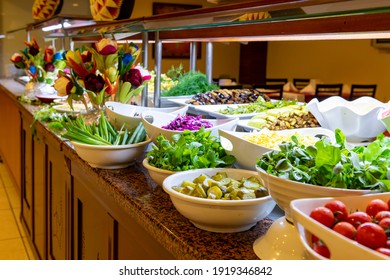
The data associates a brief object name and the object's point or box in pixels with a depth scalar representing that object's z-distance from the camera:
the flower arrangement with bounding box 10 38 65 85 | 3.89
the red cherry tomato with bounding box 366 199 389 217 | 0.87
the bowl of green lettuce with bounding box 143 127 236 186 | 1.42
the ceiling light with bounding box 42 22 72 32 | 3.68
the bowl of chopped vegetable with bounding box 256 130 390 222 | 0.98
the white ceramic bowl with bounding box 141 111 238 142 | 1.72
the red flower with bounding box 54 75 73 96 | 2.26
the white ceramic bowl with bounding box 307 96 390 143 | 1.71
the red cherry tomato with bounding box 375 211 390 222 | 0.82
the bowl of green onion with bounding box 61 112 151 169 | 1.73
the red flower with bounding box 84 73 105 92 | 2.21
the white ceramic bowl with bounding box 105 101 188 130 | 2.04
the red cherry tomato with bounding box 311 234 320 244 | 0.81
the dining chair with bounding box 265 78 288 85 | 8.35
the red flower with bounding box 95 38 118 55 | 2.19
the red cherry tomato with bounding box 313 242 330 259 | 0.77
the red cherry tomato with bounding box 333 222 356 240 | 0.77
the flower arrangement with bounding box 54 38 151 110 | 2.21
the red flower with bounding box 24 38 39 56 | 4.10
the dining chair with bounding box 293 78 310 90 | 8.23
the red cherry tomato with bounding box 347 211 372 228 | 0.81
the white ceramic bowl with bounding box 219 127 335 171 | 1.37
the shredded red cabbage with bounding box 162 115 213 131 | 1.75
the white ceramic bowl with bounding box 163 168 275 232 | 1.09
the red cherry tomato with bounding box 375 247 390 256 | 0.72
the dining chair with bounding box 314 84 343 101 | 6.52
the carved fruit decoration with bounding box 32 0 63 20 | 4.68
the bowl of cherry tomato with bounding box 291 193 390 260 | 0.72
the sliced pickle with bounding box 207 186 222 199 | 1.14
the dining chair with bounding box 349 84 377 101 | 6.51
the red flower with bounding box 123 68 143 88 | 2.31
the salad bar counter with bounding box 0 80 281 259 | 1.14
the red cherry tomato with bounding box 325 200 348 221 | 0.83
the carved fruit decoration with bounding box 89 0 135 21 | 2.94
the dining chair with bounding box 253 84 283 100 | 6.56
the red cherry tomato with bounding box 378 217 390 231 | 0.78
